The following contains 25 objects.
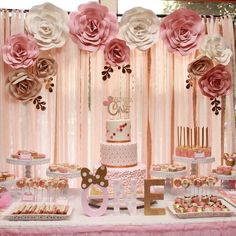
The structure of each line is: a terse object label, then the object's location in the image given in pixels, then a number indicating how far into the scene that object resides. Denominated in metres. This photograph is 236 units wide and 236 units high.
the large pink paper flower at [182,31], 2.93
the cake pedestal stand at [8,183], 2.56
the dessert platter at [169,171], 2.68
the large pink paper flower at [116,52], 2.95
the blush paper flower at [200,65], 3.12
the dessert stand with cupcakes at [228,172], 2.77
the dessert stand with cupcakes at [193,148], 2.76
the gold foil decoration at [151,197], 2.27
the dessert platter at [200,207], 2.23
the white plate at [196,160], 2.75
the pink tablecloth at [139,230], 2.11
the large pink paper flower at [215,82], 3.09
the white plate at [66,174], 2.63
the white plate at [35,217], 2.17
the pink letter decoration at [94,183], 2.21
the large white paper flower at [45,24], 2.90
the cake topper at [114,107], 2.68
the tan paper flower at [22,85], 2.96
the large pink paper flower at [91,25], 2.84
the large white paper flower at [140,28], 2.94
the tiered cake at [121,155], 2.41
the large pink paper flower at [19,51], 2.88
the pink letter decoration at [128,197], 2.28
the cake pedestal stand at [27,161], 2.73
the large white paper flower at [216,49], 3.11
